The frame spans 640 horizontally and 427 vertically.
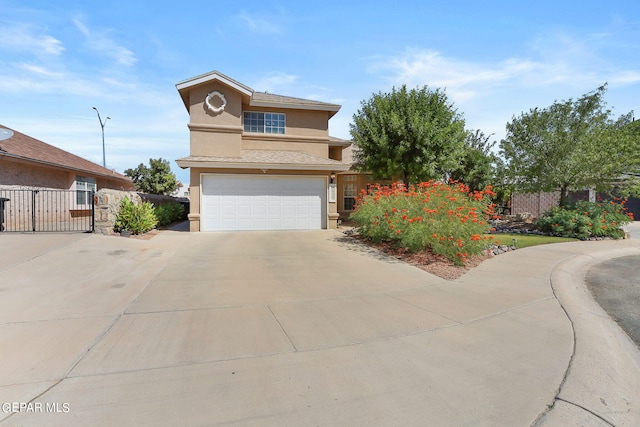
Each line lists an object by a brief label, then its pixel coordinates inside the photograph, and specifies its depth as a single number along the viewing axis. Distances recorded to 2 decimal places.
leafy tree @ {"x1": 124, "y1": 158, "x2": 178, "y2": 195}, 31.77
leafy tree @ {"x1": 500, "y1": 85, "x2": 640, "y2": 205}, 12.57
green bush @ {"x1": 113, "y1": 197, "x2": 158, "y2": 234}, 10.87
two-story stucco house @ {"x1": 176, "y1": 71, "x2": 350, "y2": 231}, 13.18
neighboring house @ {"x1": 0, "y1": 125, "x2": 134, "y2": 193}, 12.84
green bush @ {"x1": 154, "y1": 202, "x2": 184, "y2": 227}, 14.58
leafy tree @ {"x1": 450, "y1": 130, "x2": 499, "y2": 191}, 19.05
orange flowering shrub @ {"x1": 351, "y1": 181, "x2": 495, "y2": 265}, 7.93
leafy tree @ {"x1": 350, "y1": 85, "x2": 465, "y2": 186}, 14.56
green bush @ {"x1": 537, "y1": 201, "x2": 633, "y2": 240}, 11.96
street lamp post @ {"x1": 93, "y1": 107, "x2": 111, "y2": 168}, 25.39
